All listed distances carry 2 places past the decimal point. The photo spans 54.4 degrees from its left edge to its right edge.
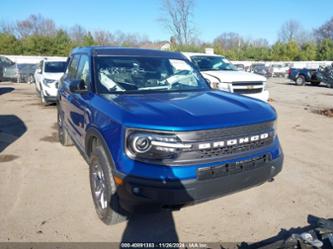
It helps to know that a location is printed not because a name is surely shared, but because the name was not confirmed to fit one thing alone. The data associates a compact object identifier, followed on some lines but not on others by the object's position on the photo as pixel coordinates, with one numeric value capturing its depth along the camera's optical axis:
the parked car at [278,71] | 41.44
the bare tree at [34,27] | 67.88
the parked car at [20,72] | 24.39
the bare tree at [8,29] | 64.87
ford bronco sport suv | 3.01
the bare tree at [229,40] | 83.57
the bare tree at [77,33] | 65.57
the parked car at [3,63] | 23.12
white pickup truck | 9.05
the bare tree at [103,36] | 59.00
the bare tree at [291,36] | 86.06
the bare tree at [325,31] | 81.47
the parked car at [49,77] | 11.39
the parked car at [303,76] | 24.44
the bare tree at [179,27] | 42.09
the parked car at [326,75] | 22.48
